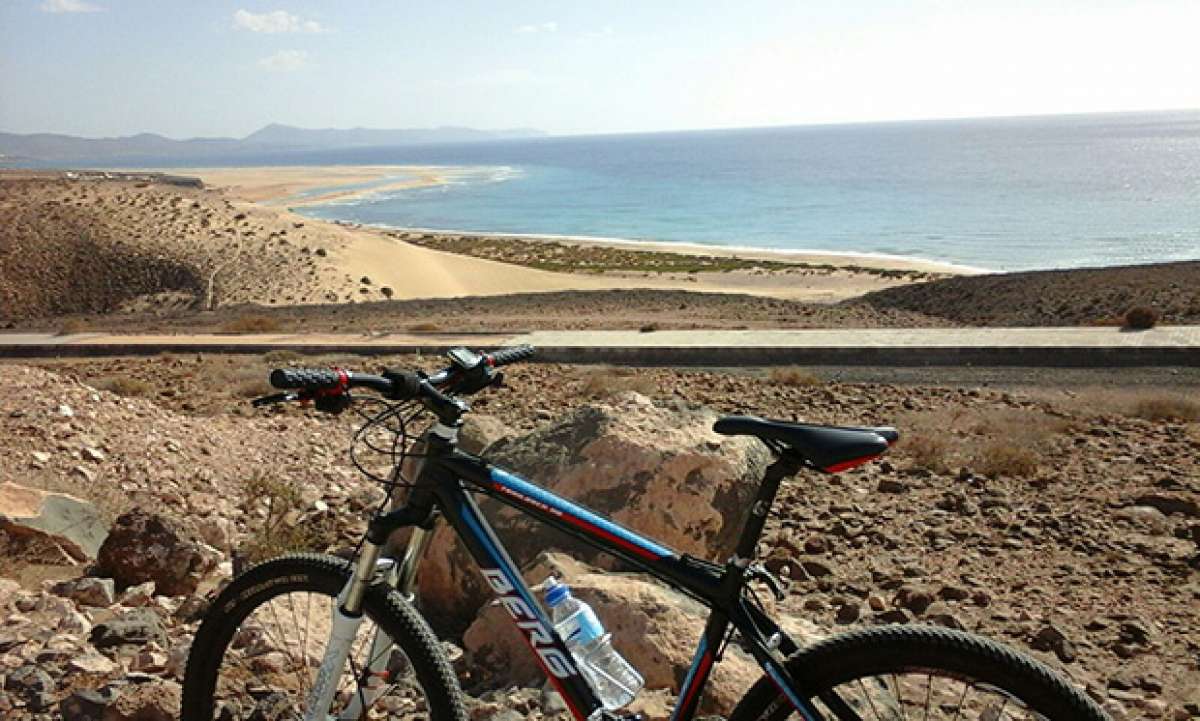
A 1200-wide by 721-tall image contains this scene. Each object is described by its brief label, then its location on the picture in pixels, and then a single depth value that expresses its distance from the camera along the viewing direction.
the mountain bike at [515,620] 2.05
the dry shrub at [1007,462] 7.88
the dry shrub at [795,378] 11.99
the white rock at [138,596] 4.68
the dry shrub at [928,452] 8.11
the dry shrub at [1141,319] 14.78
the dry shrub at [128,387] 11.85
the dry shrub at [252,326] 19.14
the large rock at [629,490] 4.77
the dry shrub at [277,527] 5.53
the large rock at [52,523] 5.38
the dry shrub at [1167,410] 9.73
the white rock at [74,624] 4.16
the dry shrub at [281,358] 14.52
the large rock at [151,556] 5.00
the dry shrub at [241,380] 11.88
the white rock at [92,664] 3.67
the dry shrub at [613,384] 11.44
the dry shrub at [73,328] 18.75
